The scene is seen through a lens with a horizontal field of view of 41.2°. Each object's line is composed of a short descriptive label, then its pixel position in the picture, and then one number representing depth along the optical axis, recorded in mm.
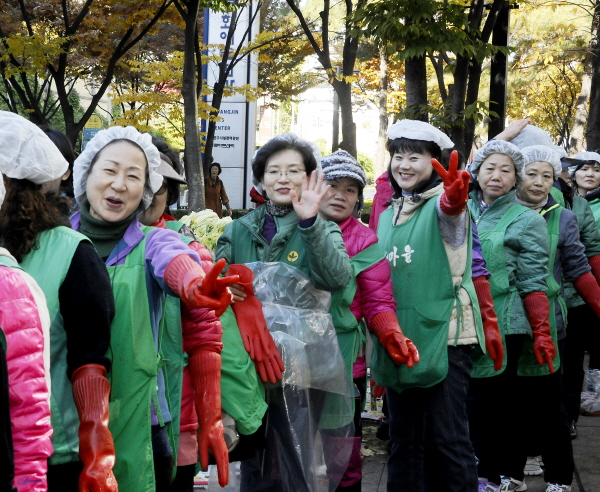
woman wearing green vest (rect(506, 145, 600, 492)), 4602
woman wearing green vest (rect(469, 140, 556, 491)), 4340
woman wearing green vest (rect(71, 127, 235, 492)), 2363
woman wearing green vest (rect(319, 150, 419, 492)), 3486
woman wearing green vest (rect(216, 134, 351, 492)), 3109
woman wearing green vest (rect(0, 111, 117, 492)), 2135
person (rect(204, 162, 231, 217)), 15594
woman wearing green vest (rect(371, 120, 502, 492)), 3619
